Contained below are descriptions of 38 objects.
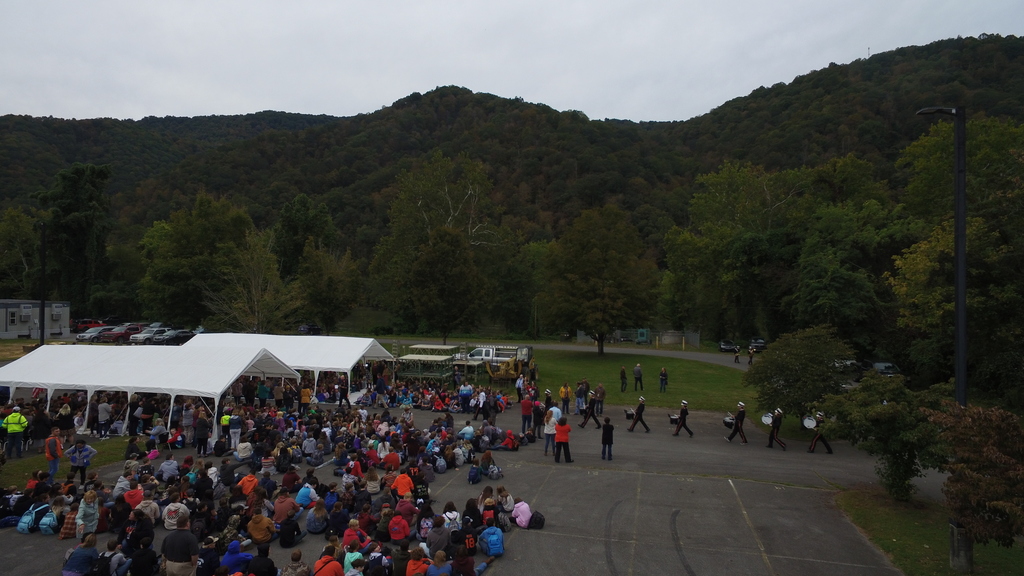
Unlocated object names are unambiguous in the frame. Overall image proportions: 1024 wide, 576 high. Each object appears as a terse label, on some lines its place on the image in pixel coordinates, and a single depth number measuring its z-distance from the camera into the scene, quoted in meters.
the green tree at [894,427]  11.76
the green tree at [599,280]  38.94
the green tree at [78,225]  56.75
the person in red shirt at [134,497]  10.83
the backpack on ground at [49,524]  10.52
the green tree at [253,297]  42.38
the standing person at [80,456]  13.05
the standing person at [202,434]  15.86
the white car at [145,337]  44.88
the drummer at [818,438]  17.92
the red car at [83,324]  54.94
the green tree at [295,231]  58.34
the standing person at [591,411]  21.03
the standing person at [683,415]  19.83
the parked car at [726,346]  47.41
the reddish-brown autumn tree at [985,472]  8.49
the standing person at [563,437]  15.99
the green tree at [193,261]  46.41
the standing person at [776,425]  18.48
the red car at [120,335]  46.97
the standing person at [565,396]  22.77
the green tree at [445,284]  42.03
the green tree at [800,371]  18.61
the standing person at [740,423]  18.99
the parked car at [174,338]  45.44
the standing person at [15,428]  15.32
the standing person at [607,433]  16.33
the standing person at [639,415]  20.37
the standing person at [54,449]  13.48
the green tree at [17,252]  64.25
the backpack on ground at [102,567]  8.49
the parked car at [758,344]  47.03
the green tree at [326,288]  50.38
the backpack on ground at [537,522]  11.29
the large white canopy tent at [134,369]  18.03
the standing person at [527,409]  18.48
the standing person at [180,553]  8.22
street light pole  9.48
